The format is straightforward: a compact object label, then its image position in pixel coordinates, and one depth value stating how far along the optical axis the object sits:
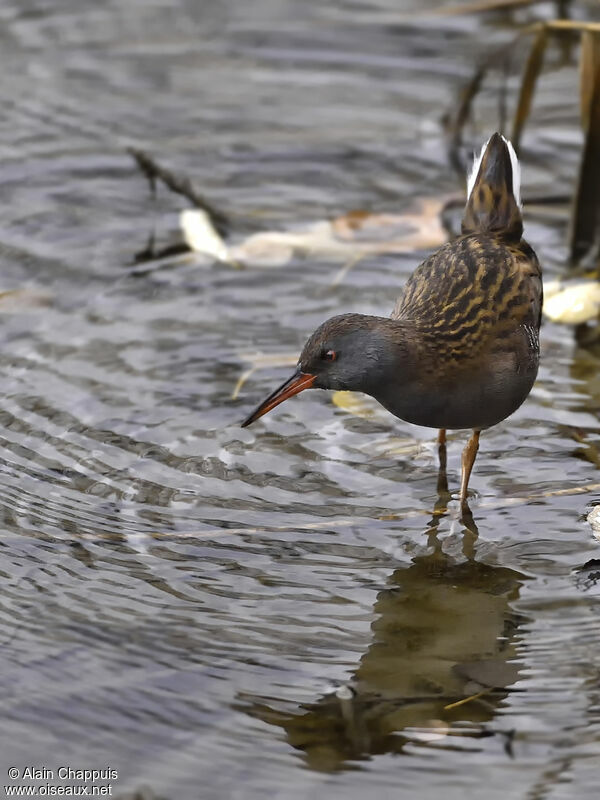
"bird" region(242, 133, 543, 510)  8.83
